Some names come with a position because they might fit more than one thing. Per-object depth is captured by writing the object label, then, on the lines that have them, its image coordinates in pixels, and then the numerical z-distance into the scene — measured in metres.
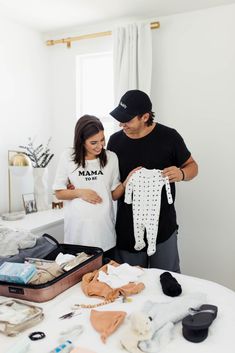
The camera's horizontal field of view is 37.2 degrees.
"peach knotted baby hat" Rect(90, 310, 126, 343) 1.05
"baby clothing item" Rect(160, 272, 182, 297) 1.30
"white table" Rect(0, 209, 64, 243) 2.53
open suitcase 1.26
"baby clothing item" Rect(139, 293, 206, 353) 1.00
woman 1.89
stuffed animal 0.98
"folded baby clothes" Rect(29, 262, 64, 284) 1.31
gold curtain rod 2.79
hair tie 1.03
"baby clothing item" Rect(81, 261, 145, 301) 1.30
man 2.01
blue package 1.29
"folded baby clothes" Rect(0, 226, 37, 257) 1.65
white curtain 2.79
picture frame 2.95
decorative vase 2.97
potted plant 2.97
